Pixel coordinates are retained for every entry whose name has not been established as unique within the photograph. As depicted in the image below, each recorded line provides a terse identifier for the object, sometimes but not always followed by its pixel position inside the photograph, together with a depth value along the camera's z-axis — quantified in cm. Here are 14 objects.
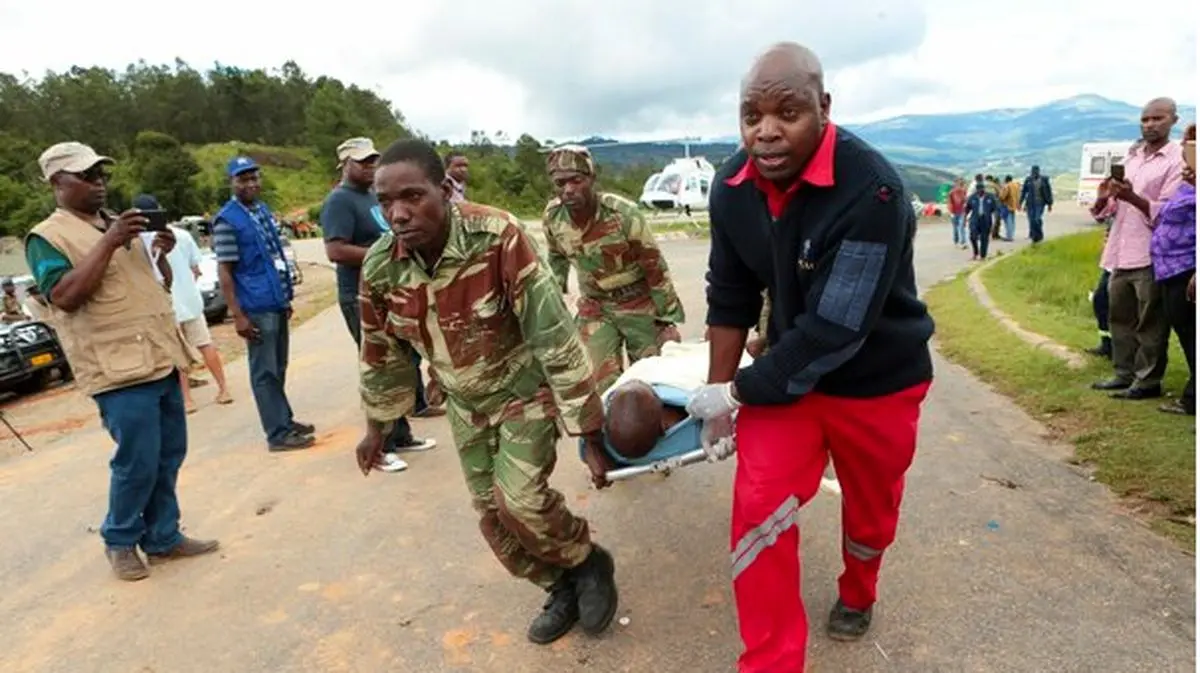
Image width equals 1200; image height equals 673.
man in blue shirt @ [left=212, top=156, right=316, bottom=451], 529
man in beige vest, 354
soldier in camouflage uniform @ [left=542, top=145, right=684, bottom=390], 458
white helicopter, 3394
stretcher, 288
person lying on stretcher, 282
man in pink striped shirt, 516
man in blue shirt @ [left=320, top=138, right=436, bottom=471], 518
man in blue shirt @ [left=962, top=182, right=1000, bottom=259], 1555
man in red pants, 224
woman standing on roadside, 482
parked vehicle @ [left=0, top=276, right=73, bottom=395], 892
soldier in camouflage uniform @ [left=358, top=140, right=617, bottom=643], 274
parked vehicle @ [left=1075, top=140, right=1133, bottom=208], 2456
